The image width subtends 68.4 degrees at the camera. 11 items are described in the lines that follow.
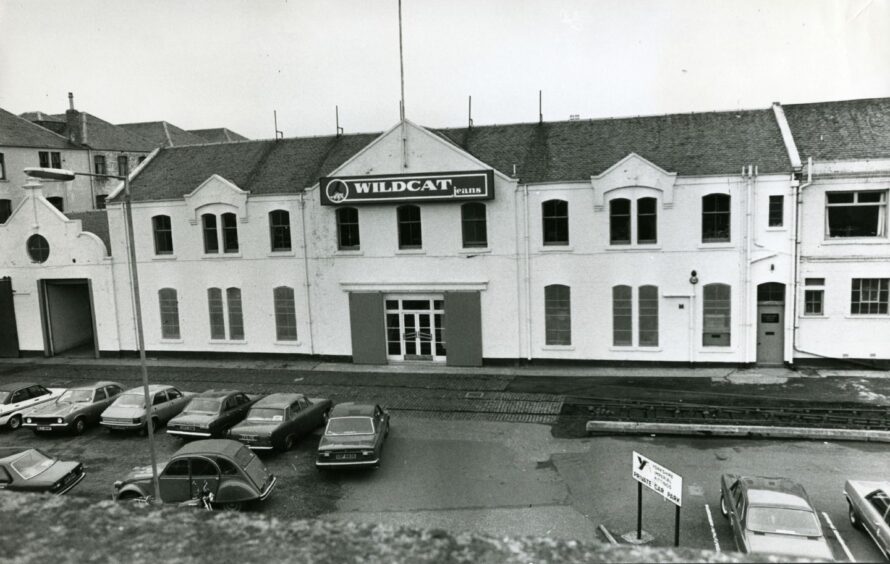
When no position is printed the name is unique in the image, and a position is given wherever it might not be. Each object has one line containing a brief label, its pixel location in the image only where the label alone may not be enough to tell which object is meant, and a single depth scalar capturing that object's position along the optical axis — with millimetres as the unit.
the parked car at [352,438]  17219
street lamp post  14110
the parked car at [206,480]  15125
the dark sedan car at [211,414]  19812
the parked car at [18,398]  22719
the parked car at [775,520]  11828
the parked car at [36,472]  15727
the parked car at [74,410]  21391
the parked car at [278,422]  18875
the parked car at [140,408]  21125
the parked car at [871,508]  12416
